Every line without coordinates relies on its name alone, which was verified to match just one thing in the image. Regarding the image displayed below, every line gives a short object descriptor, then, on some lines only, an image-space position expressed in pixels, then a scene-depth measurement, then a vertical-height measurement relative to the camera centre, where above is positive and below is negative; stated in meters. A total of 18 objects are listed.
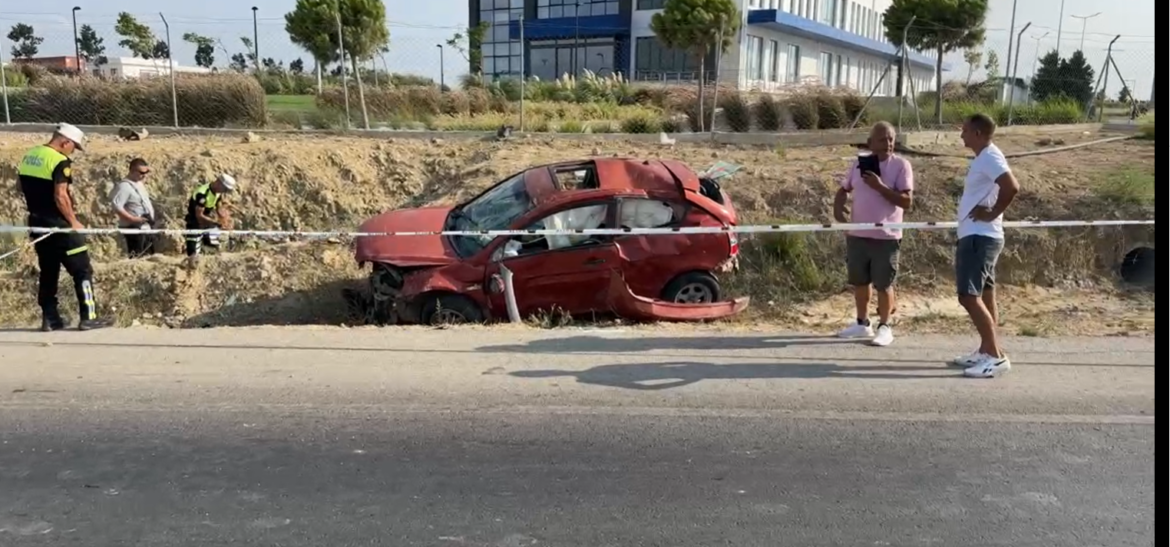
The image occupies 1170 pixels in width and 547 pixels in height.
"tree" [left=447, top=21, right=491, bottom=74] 32.97 +4.05
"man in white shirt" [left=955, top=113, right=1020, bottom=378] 5.60 -0.51
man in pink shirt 6.40 -0.48
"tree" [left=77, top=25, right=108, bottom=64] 25.52 +3.12
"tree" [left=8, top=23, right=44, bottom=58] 34.48 +4.17
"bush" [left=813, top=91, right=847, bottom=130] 19.34 +0.85
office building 38.59 +5.20
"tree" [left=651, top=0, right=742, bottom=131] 21.58 +3.17
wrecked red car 8.17 -1.06
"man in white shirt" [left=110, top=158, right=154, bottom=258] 11.03 -0.73
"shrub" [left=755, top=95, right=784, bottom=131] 19.28 +0.76
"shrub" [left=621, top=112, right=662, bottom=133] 18.56 +0.50
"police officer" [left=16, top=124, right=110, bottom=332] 7.20 -0.64
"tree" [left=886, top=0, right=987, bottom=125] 19.30 +3.56
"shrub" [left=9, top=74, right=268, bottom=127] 18.47 +0.83
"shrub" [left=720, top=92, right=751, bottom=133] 19.25 +0.80
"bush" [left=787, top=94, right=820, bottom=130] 19.17 +0.87
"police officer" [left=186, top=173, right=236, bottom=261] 11.31 -0.83
